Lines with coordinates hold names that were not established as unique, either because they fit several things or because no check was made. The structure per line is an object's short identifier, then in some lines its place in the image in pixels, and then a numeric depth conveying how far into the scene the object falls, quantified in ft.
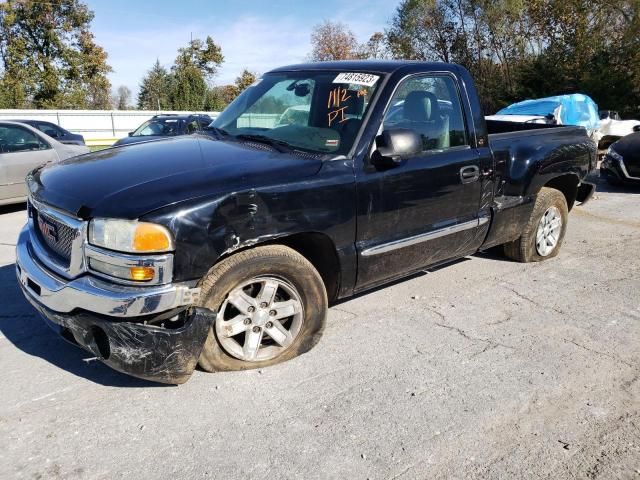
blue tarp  45.50
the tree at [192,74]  147.64
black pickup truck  9.00
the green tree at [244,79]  179.42
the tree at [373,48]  141.93
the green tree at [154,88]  179.32
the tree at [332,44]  160.15
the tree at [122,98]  234.15
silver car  26.99
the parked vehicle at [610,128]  47.14
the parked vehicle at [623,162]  31.86
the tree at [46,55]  122.01
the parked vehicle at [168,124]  44.75
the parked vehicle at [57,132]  43.78
